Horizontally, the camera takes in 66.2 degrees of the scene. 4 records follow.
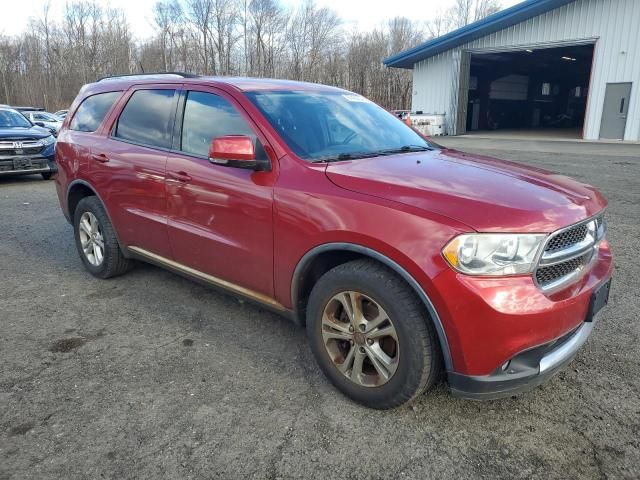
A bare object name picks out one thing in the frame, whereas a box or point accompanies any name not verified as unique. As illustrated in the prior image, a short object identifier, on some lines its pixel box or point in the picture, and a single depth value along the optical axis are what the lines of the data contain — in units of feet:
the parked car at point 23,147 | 34.30
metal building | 71.41
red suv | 7.34
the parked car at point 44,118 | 61.67
